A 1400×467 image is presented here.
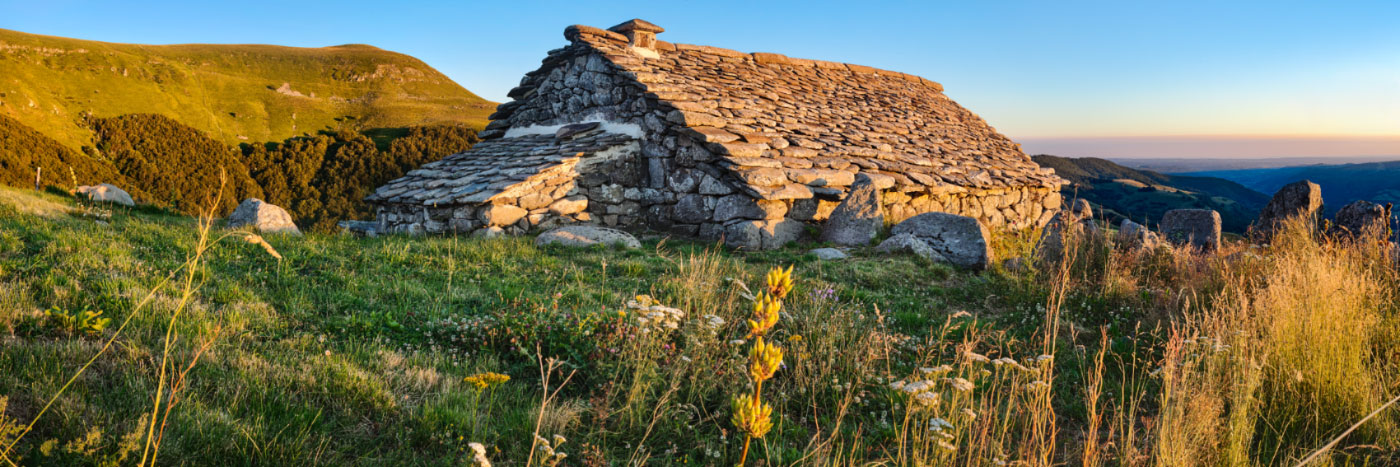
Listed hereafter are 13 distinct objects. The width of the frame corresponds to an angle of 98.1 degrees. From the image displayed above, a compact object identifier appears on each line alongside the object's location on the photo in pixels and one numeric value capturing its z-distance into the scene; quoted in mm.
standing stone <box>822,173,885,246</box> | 9422
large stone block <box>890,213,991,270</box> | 8062
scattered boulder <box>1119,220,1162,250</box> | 7535
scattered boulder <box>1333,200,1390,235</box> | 7862
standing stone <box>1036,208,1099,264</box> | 7230
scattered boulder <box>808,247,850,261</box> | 8335
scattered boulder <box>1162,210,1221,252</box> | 9969
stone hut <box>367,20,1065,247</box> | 9797
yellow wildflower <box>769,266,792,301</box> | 1495
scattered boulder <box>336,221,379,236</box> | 11347
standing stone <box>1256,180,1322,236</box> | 9062
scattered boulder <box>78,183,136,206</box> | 10001
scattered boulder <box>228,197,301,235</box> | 8798
